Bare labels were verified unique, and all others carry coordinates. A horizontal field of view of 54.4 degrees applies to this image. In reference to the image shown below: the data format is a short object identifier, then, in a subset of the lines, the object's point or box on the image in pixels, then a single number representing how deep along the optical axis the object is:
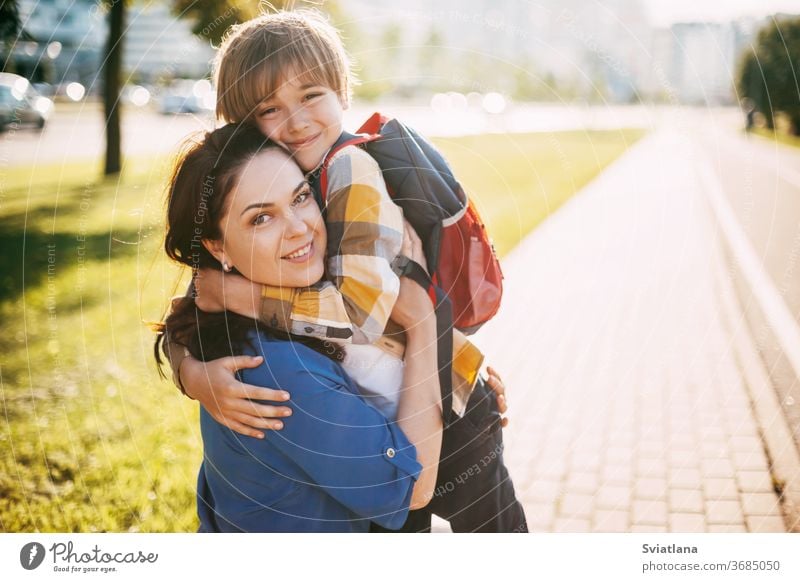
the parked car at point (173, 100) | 18.02
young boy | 1.72
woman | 1.69
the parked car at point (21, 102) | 12.62
